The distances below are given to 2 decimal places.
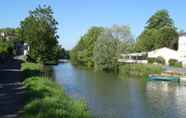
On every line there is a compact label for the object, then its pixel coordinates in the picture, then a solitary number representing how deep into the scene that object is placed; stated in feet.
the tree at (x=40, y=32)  90.13
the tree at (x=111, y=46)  118.68
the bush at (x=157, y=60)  127.39
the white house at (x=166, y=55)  124.30
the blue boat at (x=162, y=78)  87.11
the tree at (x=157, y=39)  144.69
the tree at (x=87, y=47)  156.26
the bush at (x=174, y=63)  113.66
